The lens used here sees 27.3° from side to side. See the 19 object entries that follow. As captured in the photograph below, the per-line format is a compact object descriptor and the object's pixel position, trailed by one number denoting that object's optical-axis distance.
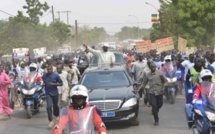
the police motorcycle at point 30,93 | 13.88
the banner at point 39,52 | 40.15
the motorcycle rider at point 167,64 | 16.08
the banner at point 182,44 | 29.34
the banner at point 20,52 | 40.35
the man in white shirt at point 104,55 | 15.62
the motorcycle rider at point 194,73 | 11.92
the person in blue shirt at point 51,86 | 11.77
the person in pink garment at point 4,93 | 14.19
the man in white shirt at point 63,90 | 12.65
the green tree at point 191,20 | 39.97
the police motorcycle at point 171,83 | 15.48
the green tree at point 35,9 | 67.25
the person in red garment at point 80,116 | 5.34
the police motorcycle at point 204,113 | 6.88
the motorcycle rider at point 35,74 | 14.29
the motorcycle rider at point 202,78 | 7.75
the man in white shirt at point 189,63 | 14.52
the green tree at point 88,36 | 144.36
